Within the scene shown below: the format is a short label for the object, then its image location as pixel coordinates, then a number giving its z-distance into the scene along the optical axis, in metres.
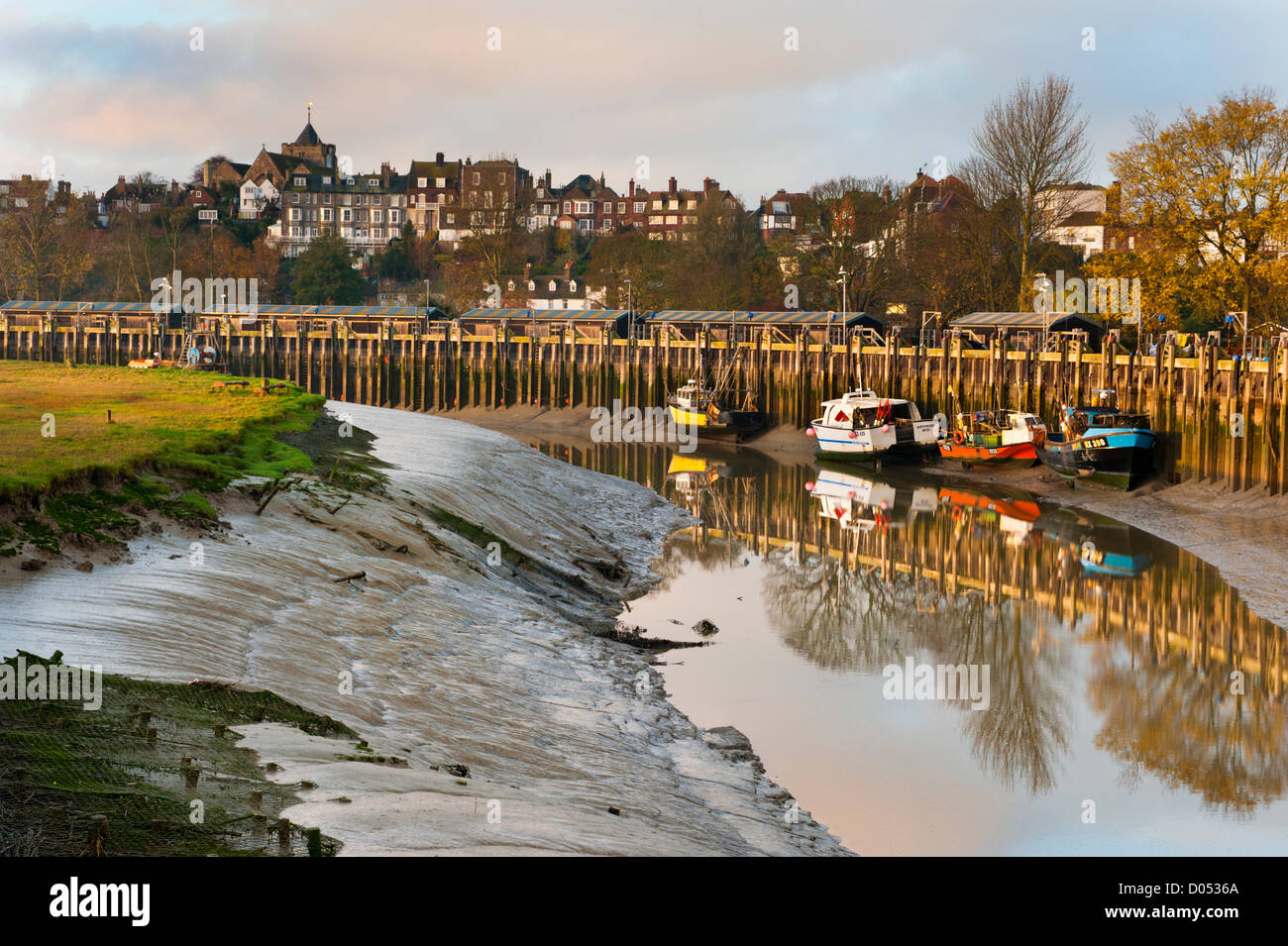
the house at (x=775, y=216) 159.12
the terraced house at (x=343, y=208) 157.62
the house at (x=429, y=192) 162.12
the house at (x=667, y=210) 163.38
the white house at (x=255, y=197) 156.62
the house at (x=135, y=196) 154.88
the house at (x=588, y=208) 169.25
